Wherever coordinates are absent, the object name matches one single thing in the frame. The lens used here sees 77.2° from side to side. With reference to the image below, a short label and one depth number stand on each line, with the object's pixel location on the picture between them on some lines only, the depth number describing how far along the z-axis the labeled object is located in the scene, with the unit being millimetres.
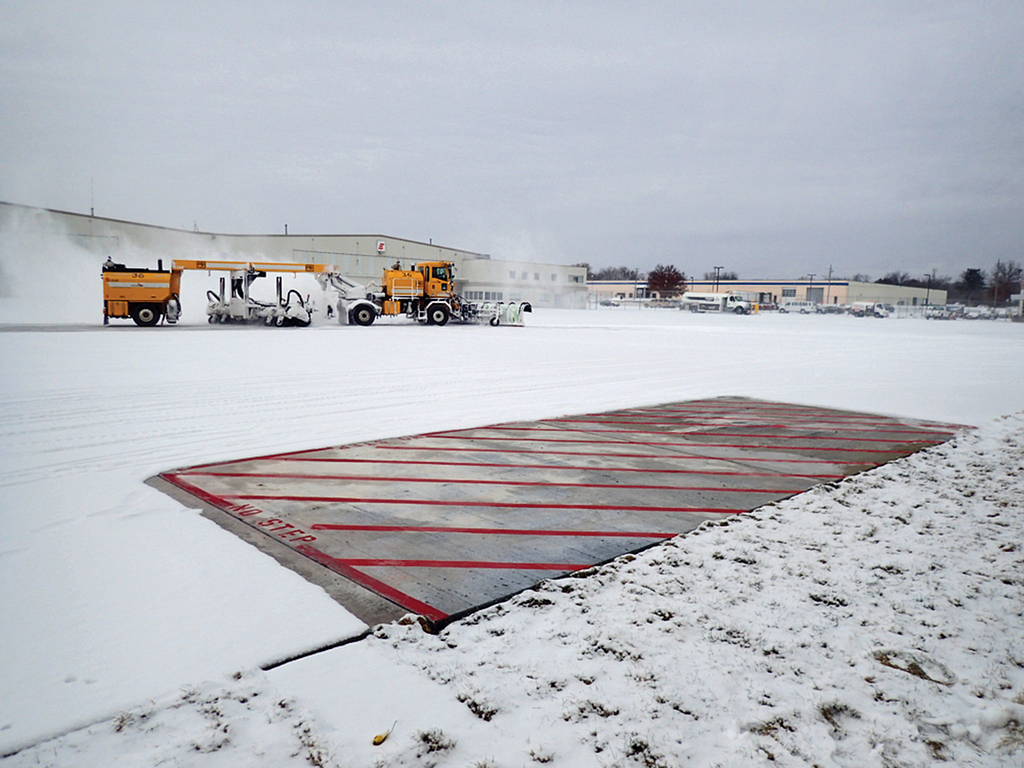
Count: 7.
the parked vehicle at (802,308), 77188
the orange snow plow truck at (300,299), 22953
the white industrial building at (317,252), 37631
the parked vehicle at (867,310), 65125
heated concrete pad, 3781
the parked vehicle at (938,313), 61938
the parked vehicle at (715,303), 63438
